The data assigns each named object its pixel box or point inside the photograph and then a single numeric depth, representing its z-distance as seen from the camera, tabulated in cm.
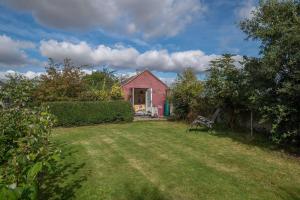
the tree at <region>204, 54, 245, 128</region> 825
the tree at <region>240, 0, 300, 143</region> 523
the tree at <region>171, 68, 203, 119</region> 1123
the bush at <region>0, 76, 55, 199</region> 120
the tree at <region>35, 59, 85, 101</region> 1099
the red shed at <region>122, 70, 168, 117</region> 1785
